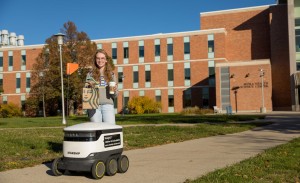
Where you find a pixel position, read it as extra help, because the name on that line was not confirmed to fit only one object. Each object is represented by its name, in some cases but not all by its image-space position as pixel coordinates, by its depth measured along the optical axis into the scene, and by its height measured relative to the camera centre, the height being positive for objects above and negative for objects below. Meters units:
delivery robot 5.41 -0.78
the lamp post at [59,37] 20.74 +3.65
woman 6.37 +0.06
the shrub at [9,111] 50.78 -1.29
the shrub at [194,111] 40.16 -1.51
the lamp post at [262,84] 41.59 +1.32
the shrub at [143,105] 48.49 -0.90
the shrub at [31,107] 49.46 -0.87
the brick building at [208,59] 44.38 +5.64
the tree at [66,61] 42.84 +4.66
